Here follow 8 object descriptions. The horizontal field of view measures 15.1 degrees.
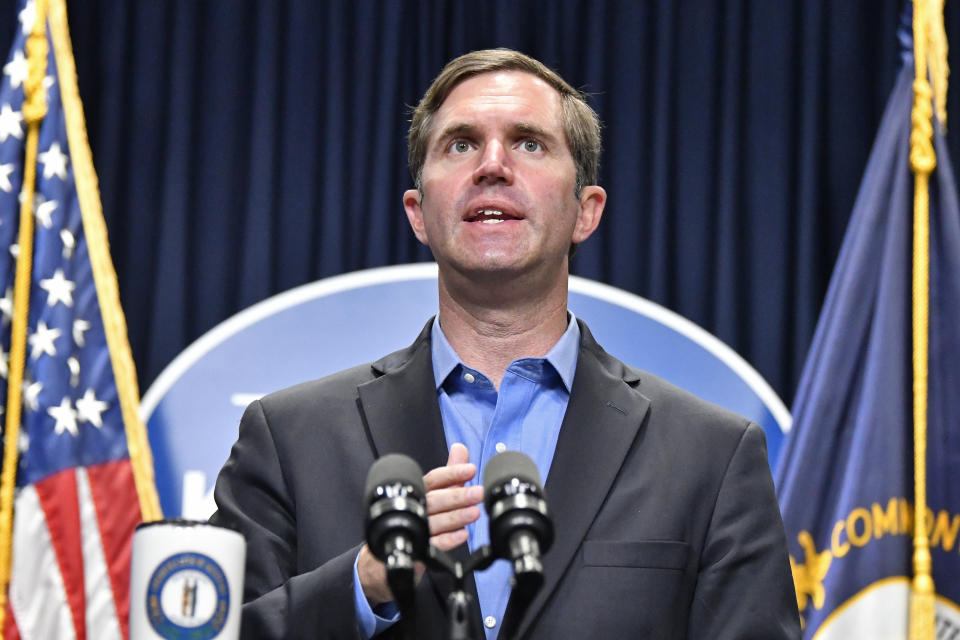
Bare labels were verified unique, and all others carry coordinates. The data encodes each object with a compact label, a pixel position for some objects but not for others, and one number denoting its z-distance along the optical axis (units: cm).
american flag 321
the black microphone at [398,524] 236
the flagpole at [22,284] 316
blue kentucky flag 322
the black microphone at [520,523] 236
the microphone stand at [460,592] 237
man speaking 263
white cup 240
